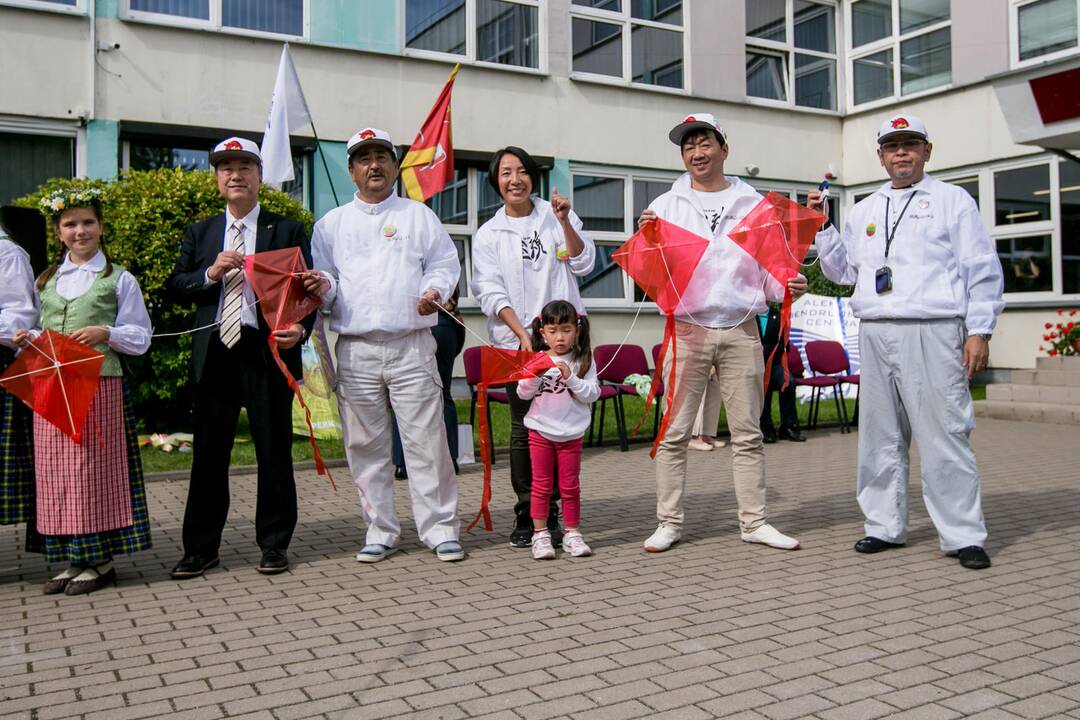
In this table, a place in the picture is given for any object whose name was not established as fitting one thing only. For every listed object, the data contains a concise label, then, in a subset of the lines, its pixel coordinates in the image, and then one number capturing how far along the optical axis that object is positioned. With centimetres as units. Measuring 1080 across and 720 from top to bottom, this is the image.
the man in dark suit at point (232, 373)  541
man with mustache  554
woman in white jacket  589
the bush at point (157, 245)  1045
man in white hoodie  580
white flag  967
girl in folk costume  507
